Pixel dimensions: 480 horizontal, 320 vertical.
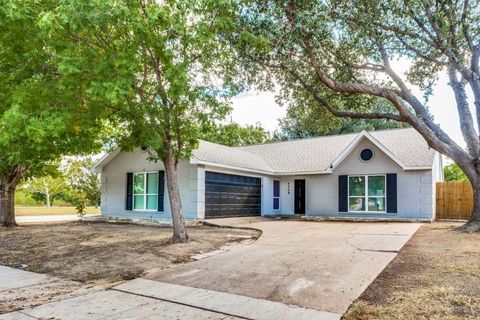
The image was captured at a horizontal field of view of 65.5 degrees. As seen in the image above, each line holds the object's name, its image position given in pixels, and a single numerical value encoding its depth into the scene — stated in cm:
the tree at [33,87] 697
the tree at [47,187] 3512
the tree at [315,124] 1384
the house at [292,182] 1622
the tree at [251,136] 4007
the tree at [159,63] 671
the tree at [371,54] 949
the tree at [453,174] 3225
